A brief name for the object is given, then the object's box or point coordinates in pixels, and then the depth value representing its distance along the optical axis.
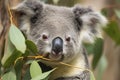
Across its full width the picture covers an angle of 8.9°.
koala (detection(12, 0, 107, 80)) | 4.76
